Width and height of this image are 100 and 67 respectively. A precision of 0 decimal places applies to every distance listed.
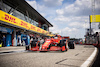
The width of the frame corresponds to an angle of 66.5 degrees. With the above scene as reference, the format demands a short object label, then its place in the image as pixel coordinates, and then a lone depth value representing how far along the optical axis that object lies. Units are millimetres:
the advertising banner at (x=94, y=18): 28002
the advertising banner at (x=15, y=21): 9714
